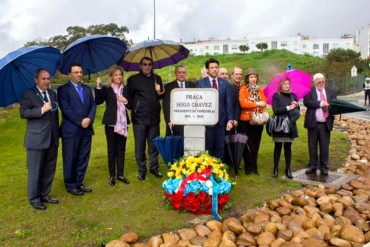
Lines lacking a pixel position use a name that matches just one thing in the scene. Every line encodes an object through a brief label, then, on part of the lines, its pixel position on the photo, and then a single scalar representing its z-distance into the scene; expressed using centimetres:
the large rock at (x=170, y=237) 401
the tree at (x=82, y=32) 5040
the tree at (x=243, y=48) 8119
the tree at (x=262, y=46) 8469
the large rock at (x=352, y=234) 406
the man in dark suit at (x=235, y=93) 596
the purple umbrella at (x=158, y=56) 611
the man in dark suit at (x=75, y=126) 516
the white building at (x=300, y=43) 10050
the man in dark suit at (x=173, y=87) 583
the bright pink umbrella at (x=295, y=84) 648
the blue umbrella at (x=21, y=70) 459
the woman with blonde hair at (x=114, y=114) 556
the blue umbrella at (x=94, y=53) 527
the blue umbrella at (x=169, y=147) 546
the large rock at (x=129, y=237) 401
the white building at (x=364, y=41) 10616
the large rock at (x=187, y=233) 411
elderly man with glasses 629
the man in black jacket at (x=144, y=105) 573
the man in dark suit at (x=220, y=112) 575
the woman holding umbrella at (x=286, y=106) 607
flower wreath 466
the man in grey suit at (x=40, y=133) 469
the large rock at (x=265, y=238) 396
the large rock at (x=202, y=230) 419
